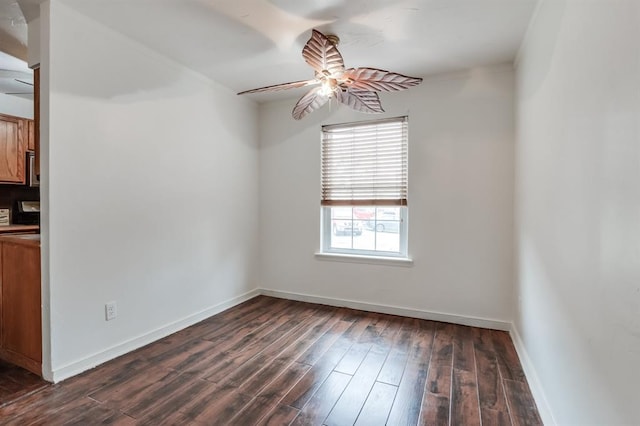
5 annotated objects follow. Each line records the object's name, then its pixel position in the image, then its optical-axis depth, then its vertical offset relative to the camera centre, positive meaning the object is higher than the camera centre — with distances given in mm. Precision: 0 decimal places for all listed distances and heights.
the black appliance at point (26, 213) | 4125 -105
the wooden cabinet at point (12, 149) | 3826 +703
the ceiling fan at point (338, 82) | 2043 +915
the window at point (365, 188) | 3324 +230
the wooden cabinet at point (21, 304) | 2129 -715
